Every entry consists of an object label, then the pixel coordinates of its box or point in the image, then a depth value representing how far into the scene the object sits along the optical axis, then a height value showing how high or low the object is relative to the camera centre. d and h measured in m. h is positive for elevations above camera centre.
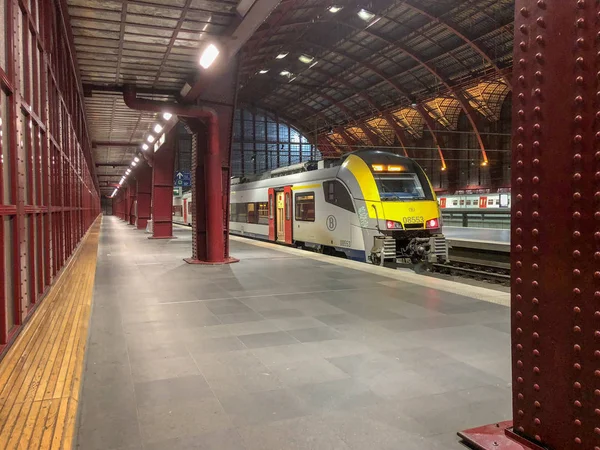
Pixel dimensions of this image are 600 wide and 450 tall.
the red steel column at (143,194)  28.34 +0.96
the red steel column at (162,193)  20.20 +0.74
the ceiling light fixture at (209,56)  8.30 +2.76
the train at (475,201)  21.45 +0.38
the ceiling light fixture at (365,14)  29.56 +12.27
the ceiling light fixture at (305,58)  36.31 +11.66
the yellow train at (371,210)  11.82 -0.02
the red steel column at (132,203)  37.39 +0.58
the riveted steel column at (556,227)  2.16 -0.09
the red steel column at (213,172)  11.58 +0.93
